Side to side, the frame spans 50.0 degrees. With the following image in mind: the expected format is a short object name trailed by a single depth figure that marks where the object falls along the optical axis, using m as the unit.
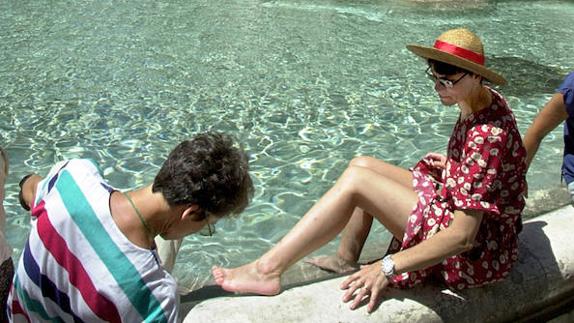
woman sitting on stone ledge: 2.52
